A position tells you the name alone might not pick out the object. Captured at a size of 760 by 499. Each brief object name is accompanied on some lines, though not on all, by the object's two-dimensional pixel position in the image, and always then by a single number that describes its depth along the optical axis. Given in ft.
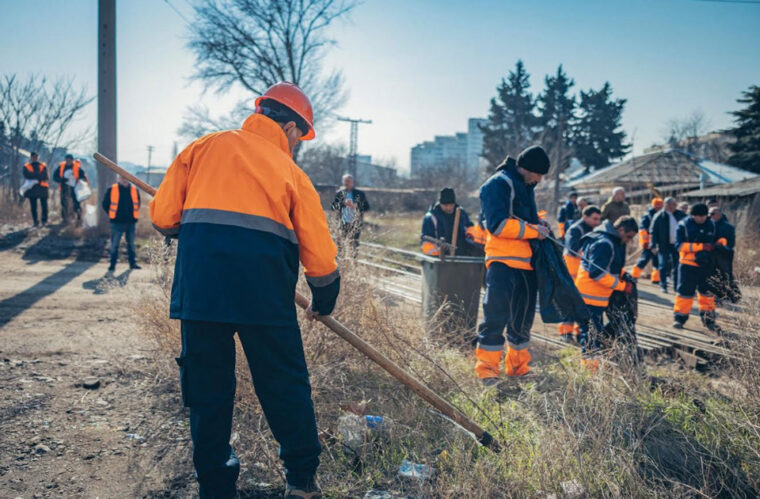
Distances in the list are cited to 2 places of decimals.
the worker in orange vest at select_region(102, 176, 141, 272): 25.98
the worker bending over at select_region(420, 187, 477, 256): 19.53
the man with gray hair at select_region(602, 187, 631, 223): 30.71
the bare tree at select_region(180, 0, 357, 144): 66.59
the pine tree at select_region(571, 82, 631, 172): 125.80
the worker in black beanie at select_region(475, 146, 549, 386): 12.80
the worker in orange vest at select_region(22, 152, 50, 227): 36.73
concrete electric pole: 32.68
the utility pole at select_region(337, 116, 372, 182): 119.71
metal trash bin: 16.10
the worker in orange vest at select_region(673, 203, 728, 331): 21.91
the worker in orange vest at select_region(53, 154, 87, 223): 37.42
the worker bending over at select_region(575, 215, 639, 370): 15.02
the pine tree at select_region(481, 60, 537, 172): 127.03
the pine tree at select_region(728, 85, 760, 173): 87.61
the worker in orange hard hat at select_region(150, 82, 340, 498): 6.48
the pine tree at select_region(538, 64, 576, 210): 126.11
